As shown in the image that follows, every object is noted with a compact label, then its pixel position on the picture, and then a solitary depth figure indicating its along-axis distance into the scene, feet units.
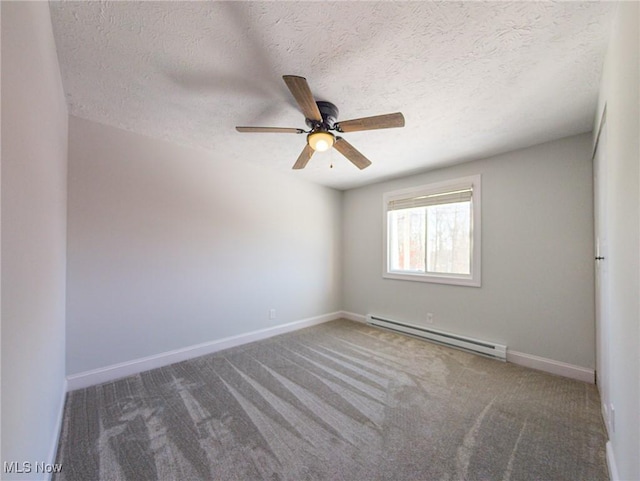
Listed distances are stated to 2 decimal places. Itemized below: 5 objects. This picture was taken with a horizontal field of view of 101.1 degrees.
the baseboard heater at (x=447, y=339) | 9.79
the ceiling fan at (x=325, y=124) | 5.59
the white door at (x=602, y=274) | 5.90
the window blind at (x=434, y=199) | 11.13
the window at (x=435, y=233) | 10.92
